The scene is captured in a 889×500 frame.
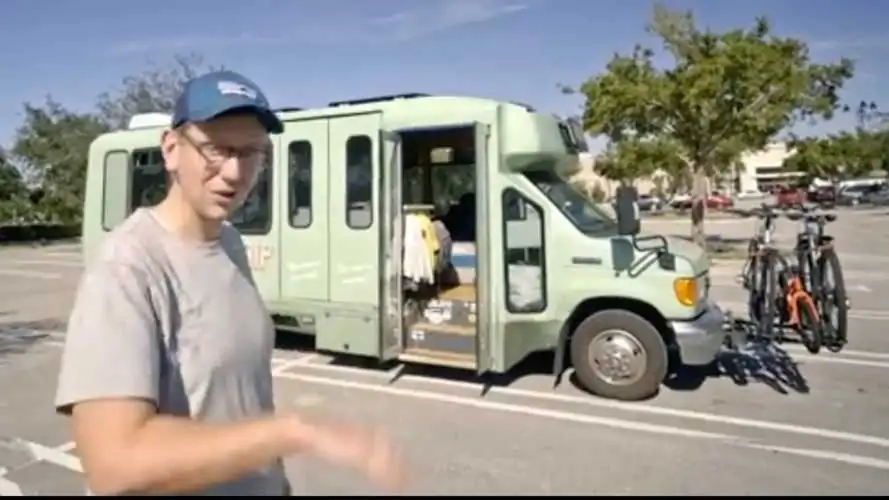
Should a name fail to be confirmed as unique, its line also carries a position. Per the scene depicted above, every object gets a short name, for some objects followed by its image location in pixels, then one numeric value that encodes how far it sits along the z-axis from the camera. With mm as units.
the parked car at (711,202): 52719
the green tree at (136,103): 31422
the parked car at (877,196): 54500
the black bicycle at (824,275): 6094
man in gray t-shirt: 1087
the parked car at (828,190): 48194
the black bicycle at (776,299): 6090
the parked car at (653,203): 51922
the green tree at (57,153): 34469
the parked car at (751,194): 74250
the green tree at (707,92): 16453
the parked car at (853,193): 54344
